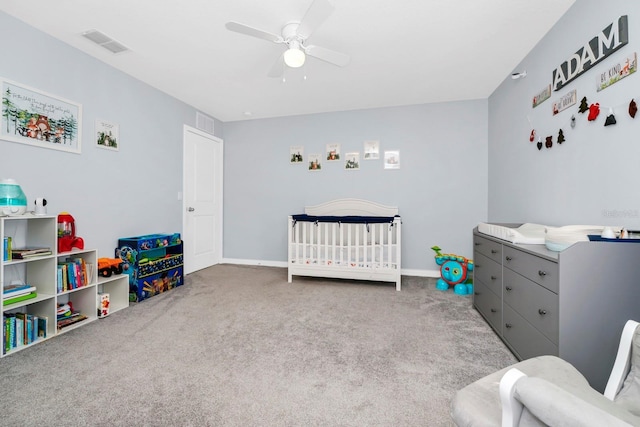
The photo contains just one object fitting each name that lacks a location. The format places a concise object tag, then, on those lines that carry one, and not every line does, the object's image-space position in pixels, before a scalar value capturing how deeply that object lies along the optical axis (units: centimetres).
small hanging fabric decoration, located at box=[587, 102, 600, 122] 174
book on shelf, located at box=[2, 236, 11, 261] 190
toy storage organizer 288
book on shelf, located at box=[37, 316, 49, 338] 209
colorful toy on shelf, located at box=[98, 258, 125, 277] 262
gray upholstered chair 53
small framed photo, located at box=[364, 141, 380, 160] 411
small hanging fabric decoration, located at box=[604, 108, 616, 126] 162
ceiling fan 178
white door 401
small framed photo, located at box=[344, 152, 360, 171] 418
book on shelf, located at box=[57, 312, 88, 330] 221
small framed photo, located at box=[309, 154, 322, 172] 433
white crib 334
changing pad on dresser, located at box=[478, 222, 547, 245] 182
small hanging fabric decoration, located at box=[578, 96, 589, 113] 185
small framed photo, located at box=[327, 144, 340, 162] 425
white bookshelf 213
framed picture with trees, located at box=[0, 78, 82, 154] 214
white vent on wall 417
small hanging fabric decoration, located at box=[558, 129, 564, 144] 211
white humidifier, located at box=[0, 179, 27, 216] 194
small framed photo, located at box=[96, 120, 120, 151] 281
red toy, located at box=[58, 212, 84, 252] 230
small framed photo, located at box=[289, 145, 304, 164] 441
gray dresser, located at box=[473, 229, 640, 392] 130
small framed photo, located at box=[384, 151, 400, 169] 404
